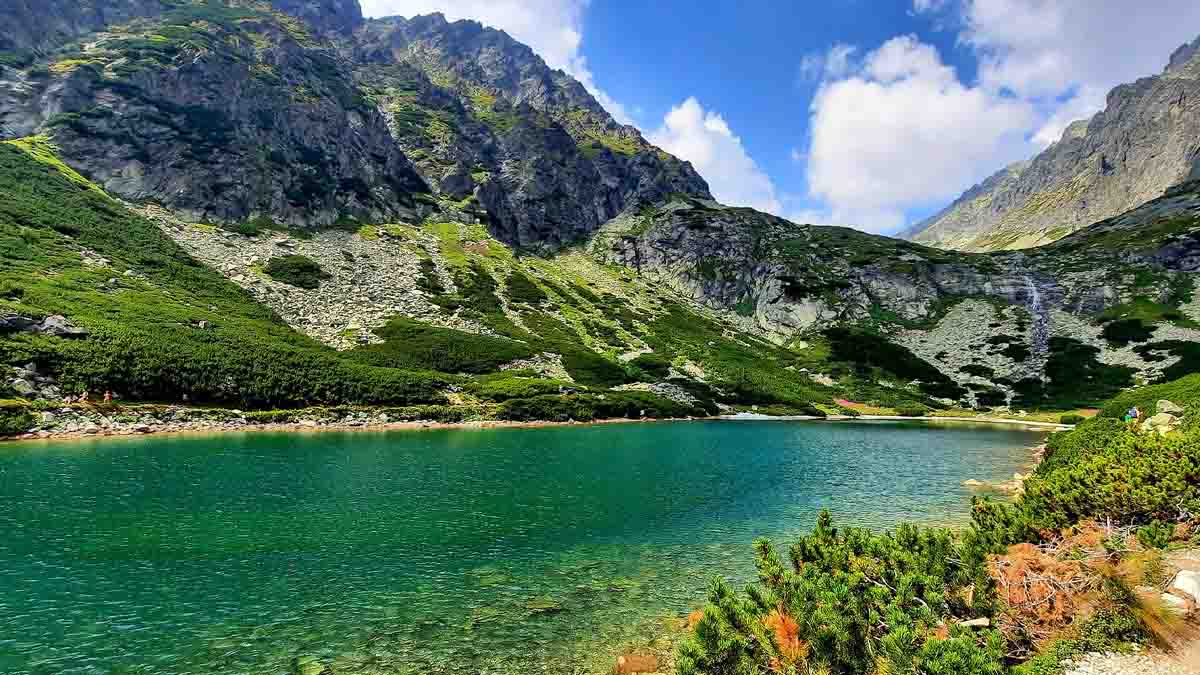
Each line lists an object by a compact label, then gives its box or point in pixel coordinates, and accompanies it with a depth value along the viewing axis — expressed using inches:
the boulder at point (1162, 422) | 1078.4
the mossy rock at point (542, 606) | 609.0
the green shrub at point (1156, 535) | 452.8
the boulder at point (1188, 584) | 336.8
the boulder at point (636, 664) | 495.2
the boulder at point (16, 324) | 1925.4
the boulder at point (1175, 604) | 333.4
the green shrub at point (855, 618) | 281.7
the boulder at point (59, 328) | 1995.6
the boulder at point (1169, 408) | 1240.5
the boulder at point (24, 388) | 1761.8
